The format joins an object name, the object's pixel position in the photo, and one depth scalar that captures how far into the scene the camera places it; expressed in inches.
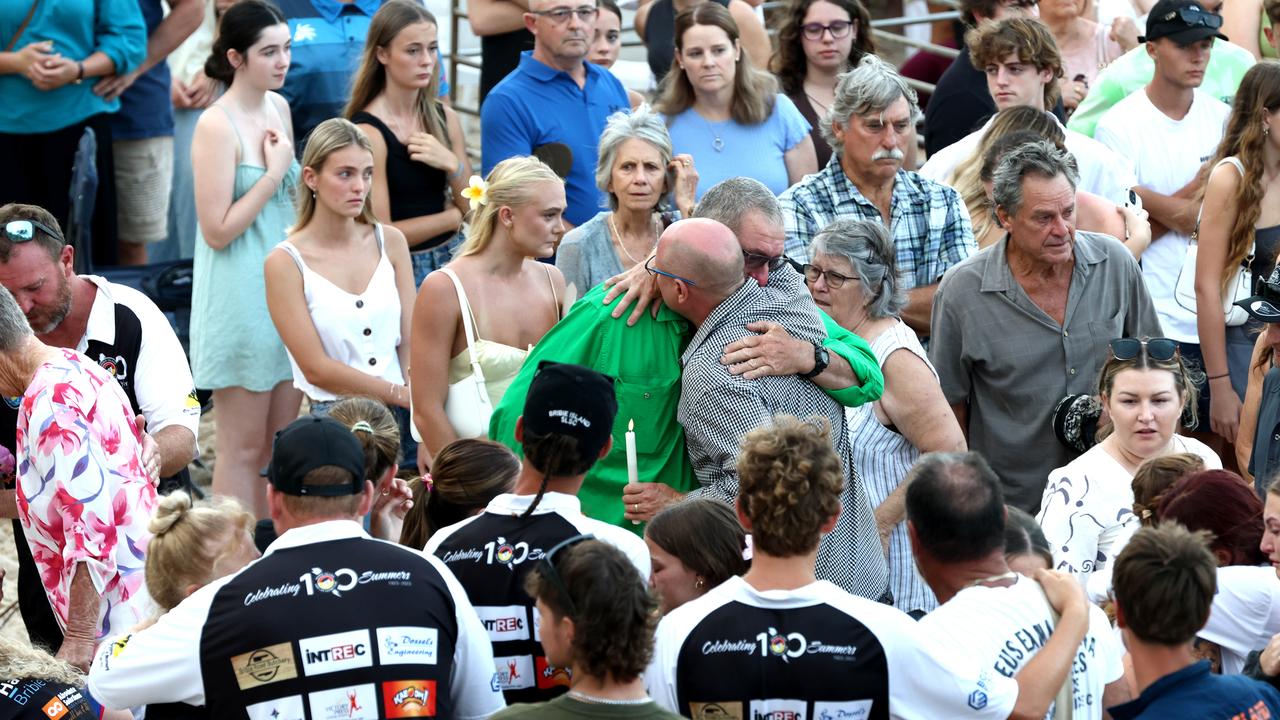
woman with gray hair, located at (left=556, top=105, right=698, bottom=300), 448.5
